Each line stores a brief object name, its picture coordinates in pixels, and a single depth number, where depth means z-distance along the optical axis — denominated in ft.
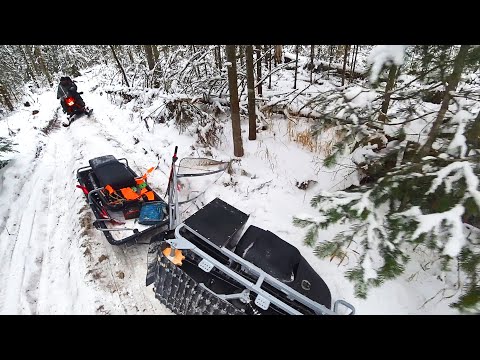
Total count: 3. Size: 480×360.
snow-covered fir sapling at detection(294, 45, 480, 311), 6.43
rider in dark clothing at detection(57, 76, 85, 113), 34.28
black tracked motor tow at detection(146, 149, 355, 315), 9.73
